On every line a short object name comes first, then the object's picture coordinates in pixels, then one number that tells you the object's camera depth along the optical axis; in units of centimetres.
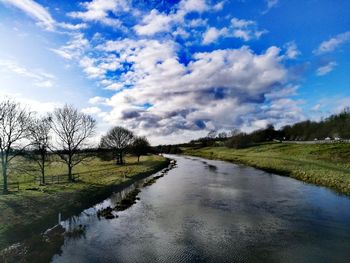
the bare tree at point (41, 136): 3904
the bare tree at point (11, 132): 3412
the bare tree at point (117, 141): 8769
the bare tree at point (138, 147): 9392
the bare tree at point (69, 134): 4888
